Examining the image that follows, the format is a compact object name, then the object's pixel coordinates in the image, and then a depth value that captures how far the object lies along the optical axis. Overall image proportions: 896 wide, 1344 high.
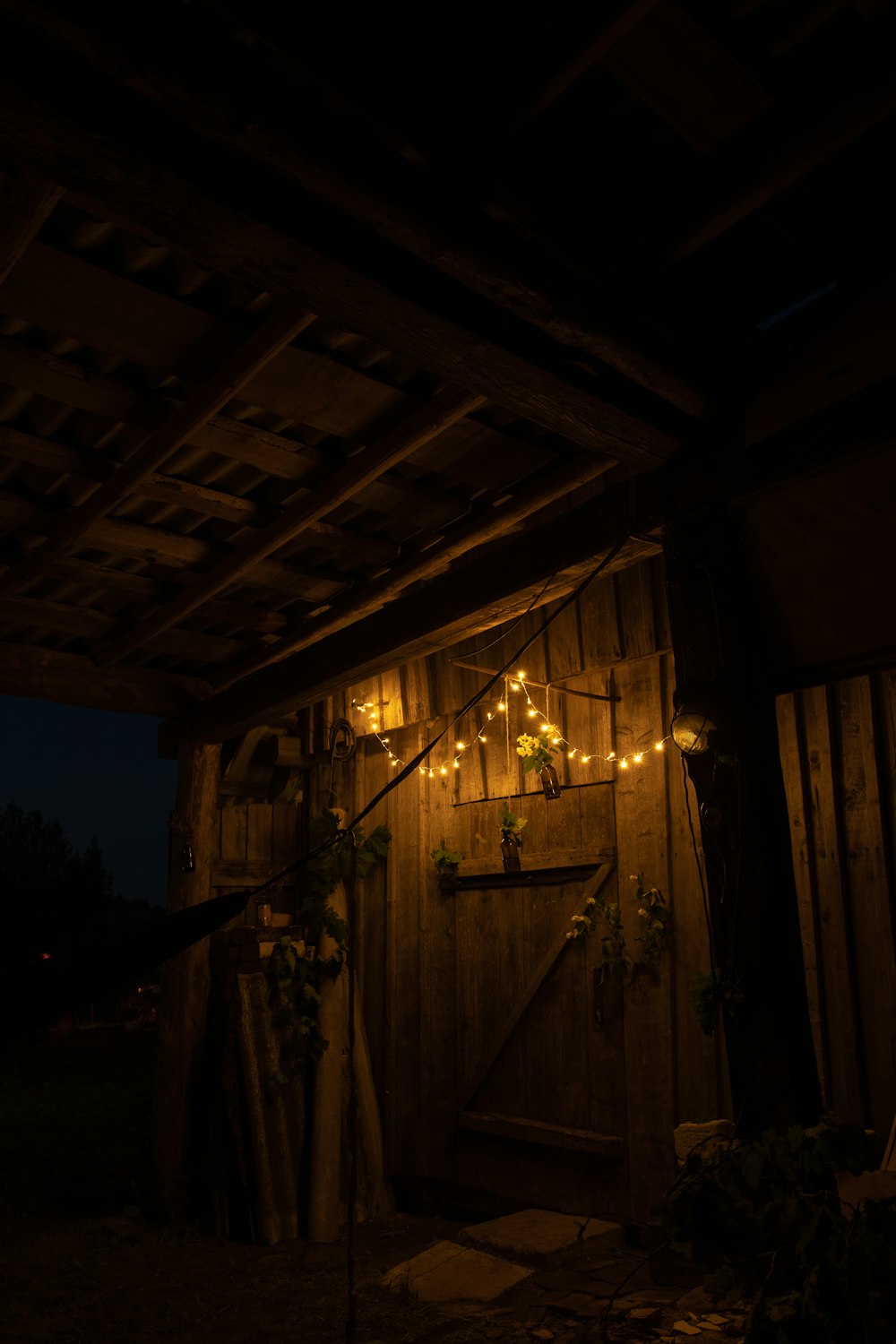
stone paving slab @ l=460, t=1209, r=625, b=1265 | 4.71
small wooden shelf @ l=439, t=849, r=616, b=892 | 5.61
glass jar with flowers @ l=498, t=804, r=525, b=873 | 5.93
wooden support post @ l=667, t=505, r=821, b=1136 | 2.90
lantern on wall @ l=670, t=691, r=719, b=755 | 3.17
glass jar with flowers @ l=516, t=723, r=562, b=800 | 5.79
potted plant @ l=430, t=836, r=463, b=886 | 6.30
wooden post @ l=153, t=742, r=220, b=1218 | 6.02
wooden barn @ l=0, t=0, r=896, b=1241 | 2.33
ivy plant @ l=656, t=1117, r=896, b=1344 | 2.05
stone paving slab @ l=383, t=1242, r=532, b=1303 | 4.34
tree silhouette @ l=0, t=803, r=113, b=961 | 33.25
